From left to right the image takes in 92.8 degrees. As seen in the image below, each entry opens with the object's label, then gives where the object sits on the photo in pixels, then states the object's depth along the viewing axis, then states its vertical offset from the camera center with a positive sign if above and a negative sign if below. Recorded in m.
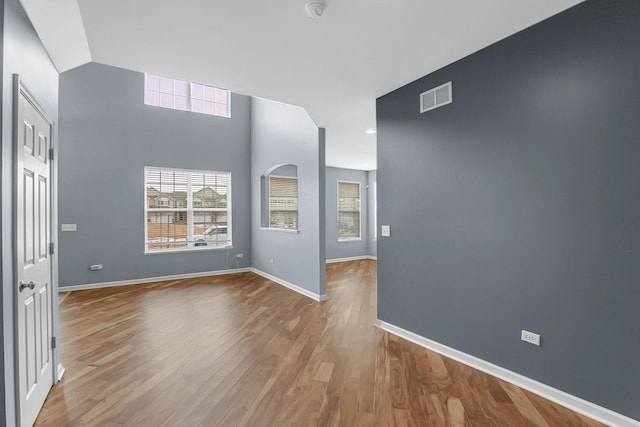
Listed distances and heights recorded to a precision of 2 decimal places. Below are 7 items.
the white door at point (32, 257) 1.69 -0.27
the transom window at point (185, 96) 6.15 +2.51
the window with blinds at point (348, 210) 8.72 +0.11
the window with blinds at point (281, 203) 6.75 +0.24
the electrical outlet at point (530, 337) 2.25 -0.94
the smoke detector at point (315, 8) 1.97 +1.35
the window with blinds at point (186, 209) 6.16 +0.11
